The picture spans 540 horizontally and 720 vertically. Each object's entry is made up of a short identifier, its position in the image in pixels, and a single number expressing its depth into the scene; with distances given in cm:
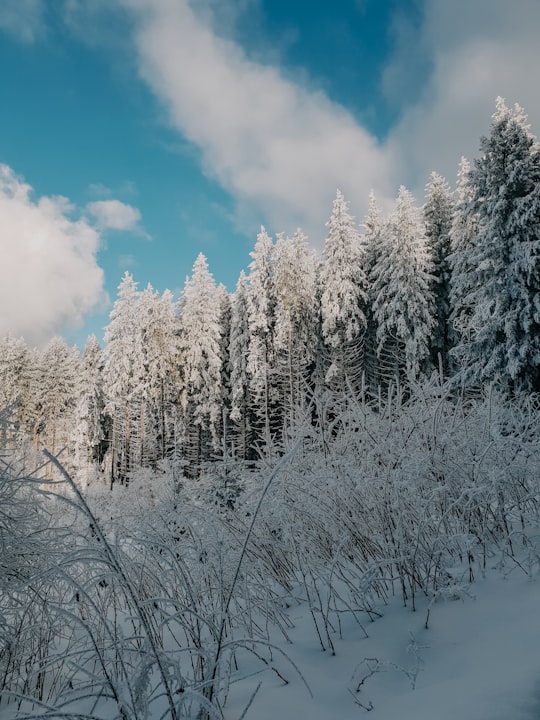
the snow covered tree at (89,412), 3566
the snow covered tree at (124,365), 3045
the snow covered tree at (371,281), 2775
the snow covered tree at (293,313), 2747
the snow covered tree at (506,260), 1485
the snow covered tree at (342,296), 2619
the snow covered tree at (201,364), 3152
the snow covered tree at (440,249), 2575
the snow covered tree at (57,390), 4109
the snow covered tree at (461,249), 1842
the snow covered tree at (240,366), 2948
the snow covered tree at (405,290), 2411
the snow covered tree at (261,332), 2802
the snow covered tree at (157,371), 3072
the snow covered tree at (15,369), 3800
